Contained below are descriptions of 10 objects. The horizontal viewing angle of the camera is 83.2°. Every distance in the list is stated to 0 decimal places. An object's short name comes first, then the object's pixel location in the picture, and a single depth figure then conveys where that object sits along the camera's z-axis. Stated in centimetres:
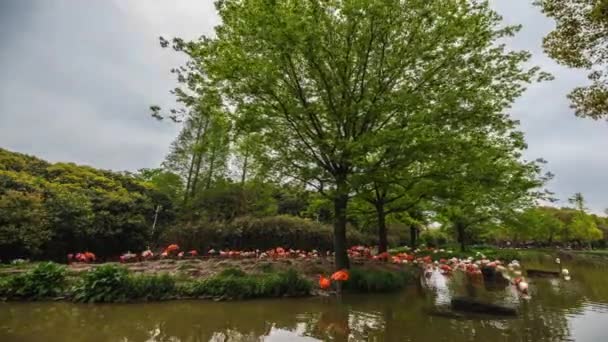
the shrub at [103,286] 848
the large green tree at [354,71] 922
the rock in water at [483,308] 730
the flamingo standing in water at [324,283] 945
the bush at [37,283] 872
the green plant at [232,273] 1013
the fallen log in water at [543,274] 1507
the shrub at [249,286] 918
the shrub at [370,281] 1054
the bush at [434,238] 4162
